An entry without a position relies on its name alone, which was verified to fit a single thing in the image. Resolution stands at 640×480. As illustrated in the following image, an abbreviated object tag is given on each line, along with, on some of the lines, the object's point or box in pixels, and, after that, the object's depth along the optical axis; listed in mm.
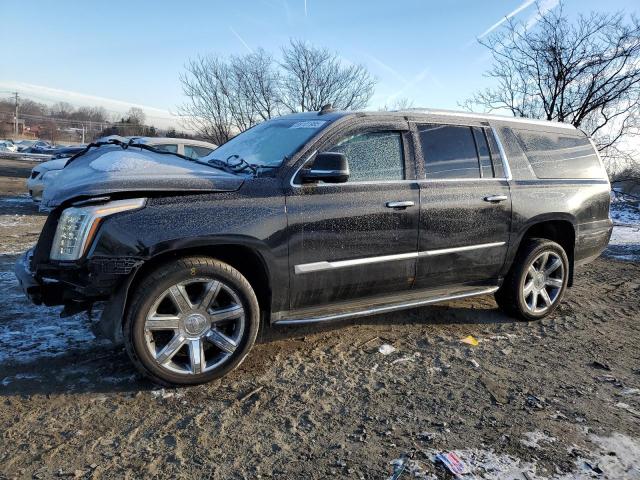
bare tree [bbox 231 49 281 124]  20297
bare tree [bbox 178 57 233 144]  20172
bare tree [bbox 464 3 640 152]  12875
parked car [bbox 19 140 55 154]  48500
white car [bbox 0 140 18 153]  48806
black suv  2941
